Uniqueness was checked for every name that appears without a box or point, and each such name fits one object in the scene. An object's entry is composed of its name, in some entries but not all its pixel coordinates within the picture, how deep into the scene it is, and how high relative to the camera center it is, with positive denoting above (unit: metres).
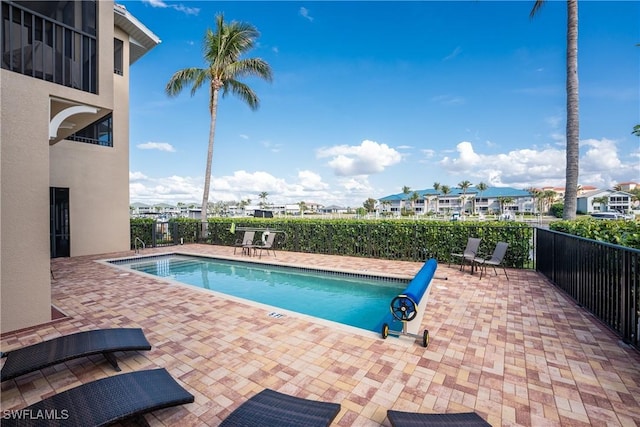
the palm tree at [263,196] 108.88 +5.25
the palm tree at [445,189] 90.25 +6.75
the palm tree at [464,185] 89.19 +8.02
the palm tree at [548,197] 72.81 +3.55
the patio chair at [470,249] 7.96 -1.11
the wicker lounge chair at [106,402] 1.95 -1.45
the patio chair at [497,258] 7.22 -1.21
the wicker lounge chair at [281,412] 2.05 -1.54
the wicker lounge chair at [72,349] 2.69 -1.48
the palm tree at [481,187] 89.56 +7.40
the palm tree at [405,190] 97.69 +6.97
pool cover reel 3.57 -1.25
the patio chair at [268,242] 10.97 -1.29
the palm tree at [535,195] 72.74 +4.19
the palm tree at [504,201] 76.75 +2.60
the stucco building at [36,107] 4.04 +1.75
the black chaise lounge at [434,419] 2.04 -1.54
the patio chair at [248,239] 11.28 -1.20
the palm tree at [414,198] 84.38 +3.64
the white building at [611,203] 63.44 +1.83
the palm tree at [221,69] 14.46 +7.36
